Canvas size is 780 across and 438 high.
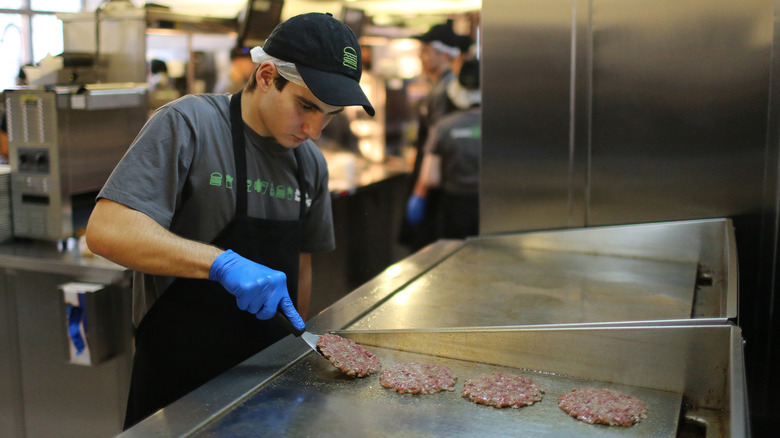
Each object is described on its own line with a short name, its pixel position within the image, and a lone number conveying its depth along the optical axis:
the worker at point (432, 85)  4.36
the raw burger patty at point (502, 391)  1.27
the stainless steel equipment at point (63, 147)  2.52
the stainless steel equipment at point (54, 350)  2.38
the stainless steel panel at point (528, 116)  2.52
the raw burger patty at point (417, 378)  1.32
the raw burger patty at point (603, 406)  1.21
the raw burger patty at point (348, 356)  1.36
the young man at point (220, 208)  1.40
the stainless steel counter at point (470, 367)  1.18
